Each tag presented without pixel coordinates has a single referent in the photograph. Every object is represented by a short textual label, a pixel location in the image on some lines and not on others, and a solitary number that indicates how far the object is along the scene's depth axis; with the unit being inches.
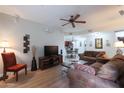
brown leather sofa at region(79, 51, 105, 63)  159.3
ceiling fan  111.1
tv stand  134.9
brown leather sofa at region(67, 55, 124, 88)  42.0
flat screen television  151.4
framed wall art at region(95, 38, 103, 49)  184.1
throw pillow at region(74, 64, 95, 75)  49.3
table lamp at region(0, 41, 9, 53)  93.9
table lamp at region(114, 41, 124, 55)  126.0
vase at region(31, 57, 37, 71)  128.5
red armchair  88.5
